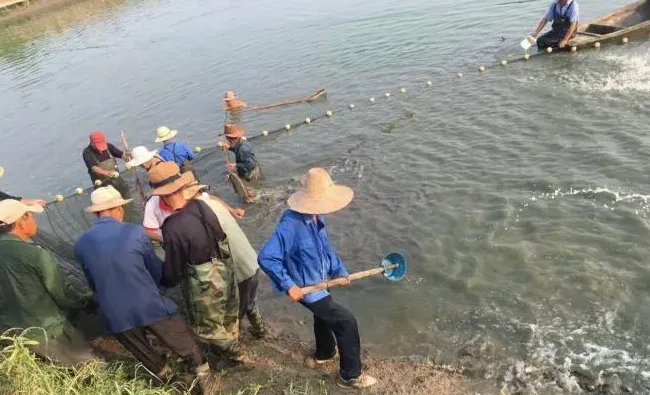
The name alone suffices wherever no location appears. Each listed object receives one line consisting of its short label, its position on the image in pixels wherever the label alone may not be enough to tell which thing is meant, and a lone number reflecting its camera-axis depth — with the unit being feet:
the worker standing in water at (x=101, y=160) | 33.40
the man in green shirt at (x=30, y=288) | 14.92
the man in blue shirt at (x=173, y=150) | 28.55
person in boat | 44.27
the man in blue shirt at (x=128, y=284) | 14.70
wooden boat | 43.75
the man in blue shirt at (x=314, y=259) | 14.61
